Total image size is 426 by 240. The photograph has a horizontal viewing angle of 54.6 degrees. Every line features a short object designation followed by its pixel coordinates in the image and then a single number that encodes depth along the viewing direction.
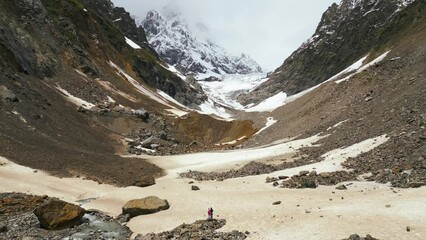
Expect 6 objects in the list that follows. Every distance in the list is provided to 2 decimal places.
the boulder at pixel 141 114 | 77.19
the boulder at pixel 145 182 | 40.38
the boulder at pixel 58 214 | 26.62
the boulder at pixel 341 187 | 29.92
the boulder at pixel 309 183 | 32.03
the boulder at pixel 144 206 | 30.50
